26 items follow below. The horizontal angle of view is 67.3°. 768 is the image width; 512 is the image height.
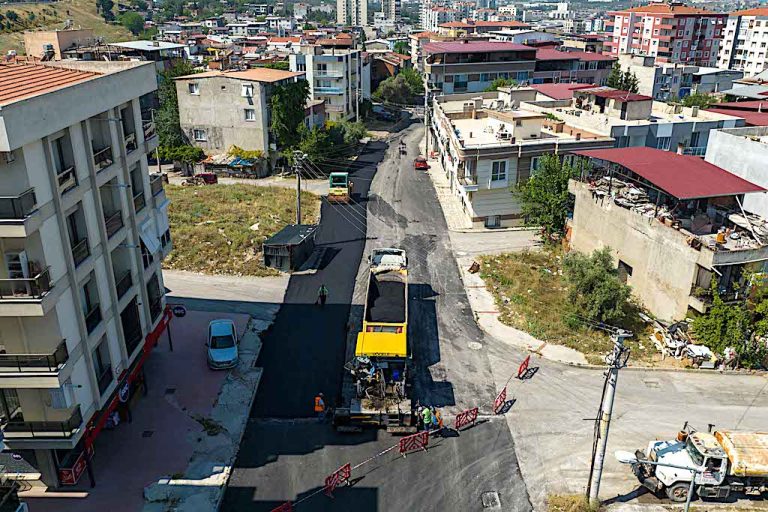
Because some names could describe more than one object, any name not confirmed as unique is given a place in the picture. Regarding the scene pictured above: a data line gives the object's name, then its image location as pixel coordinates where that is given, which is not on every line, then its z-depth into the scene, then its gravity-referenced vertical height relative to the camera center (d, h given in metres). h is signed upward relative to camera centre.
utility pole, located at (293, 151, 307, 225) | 40.30 -9.31
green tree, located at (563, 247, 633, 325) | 29.20 -12.11
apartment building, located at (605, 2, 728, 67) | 122.31 +1.05
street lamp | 19.88 -13.70
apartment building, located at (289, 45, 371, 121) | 75.44 -4.67
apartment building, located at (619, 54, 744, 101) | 87.38 -6.06
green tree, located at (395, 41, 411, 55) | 156.52 -2.78
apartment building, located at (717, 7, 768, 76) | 120.88 -0.98
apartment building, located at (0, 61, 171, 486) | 16.47 -6.64
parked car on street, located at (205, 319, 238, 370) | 26.45 -13.55
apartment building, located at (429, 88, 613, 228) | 43.03 -8.16
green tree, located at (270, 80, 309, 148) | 58.16 -7.14
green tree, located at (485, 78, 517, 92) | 81.36 -6.15
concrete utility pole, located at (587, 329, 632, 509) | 16.12 -10.82
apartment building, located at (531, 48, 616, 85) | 93.25 -4.74
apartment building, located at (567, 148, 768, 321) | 27.70 -9.51
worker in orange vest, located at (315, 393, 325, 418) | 23.39 -14.05
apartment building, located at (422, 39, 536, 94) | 84.31 -3.84
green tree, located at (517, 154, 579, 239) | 39.38 -10.22
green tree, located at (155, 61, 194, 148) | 61.09 -8.03
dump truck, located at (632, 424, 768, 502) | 19.14 -13.56
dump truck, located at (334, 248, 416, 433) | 22.53 -13.17
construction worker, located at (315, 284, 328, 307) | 32.78 -13.88
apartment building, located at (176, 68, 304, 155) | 57.81 -6.81
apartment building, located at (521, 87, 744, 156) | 46.69 -6.65
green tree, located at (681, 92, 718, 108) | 73.06 -7.55
